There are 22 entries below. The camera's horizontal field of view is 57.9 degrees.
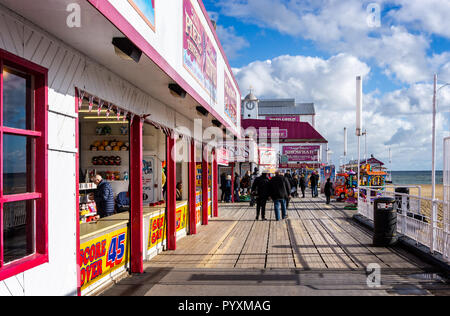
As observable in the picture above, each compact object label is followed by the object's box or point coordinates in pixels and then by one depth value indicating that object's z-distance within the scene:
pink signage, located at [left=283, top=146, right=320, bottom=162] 40.81
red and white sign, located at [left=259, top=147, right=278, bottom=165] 28.77
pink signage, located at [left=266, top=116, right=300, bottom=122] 76.81
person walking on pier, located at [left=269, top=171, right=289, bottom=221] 13.71
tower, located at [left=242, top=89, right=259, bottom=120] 70.06
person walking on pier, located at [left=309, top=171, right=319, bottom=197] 26.36
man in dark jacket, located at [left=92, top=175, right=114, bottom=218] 7.45
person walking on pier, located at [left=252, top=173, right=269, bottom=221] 13.82
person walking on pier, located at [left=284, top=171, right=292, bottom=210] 14.03
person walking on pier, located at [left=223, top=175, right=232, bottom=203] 20.83
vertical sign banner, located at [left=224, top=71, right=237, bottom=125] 13.10
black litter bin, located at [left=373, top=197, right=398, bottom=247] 8.73
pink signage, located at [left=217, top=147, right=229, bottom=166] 17.13
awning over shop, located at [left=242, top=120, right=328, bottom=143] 44.44
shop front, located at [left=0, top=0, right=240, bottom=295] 3.52
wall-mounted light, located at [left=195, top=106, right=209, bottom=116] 8.90
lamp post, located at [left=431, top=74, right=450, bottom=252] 8.04
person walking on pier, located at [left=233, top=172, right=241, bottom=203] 22.39
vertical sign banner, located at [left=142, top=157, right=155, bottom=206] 10.60
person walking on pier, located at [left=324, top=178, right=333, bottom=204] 20.52
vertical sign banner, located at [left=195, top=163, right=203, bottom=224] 12.27
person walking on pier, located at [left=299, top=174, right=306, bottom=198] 26.28
